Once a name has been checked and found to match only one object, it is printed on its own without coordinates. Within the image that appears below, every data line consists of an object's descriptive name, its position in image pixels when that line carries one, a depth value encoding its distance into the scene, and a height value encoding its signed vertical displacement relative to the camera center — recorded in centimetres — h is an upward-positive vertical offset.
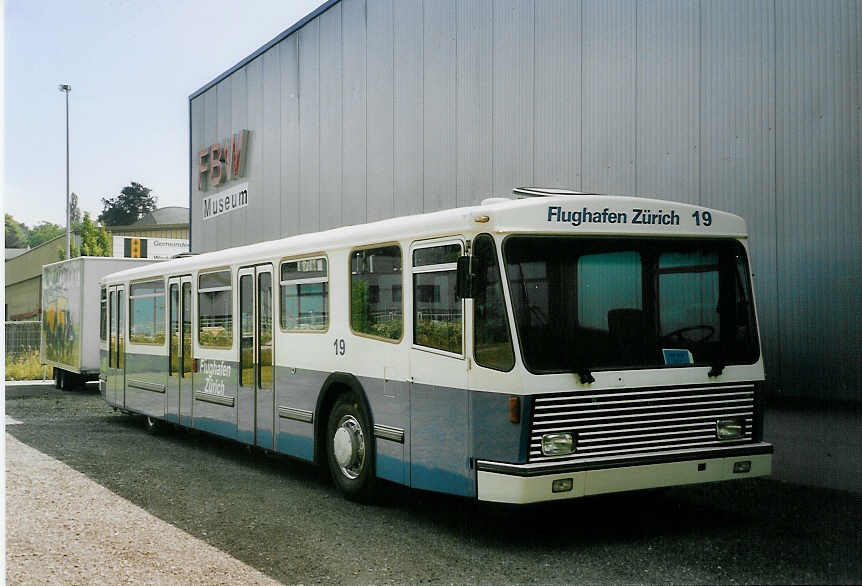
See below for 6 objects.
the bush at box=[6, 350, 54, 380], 3048 -162
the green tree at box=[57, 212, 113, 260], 5709 +484
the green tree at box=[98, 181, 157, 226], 9431 +1129
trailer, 2239 +6
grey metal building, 955 +257
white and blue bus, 688 -30
